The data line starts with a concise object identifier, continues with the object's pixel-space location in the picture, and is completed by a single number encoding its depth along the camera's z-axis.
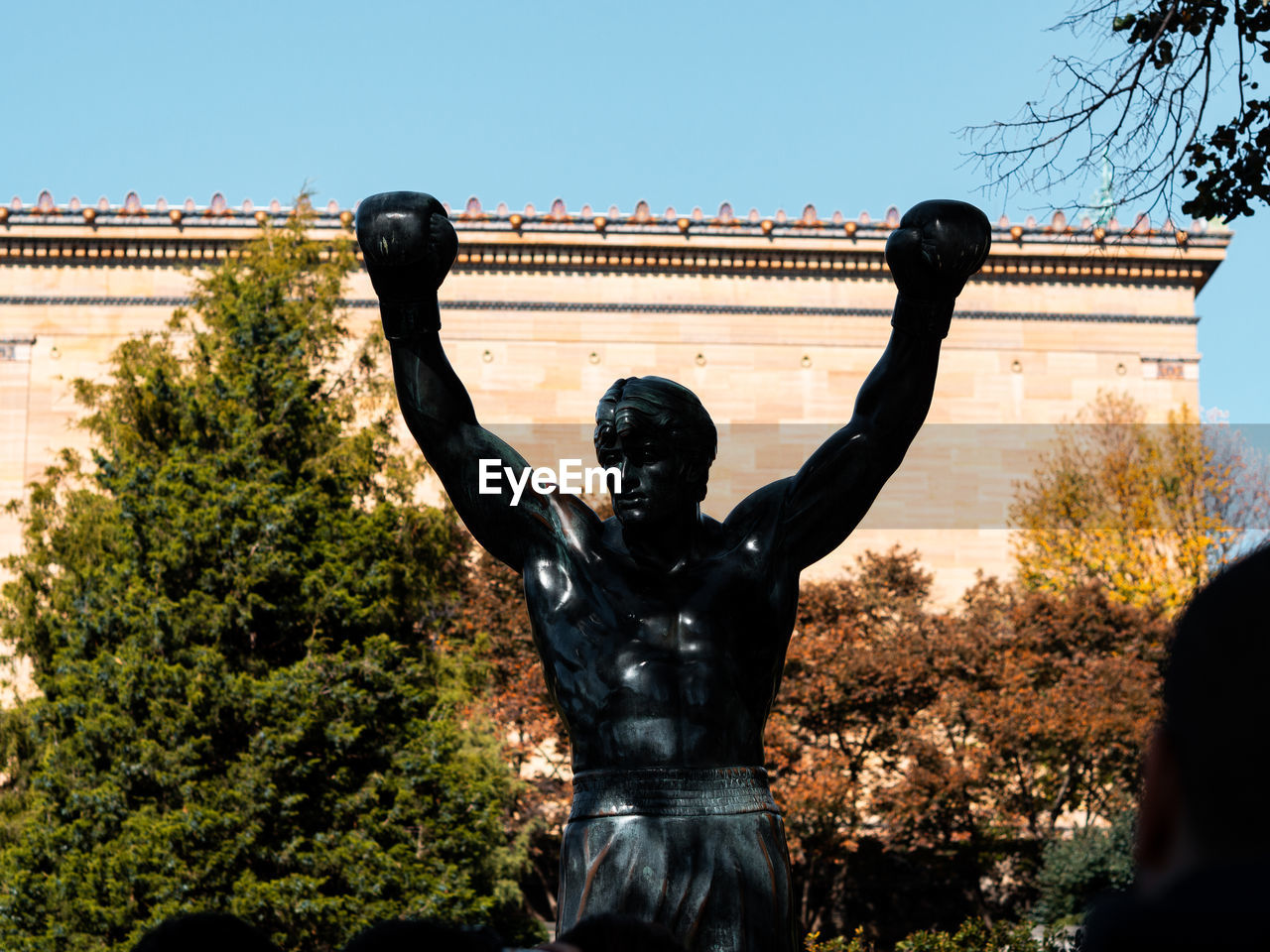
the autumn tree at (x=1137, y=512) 29.88
